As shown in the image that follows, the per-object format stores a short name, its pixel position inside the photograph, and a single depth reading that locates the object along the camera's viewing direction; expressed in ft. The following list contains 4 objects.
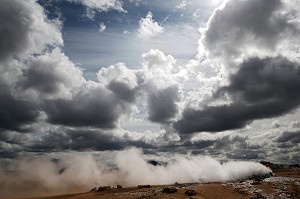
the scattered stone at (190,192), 121.56
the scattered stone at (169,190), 125.44
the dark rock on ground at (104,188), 165.80
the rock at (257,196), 121.45
